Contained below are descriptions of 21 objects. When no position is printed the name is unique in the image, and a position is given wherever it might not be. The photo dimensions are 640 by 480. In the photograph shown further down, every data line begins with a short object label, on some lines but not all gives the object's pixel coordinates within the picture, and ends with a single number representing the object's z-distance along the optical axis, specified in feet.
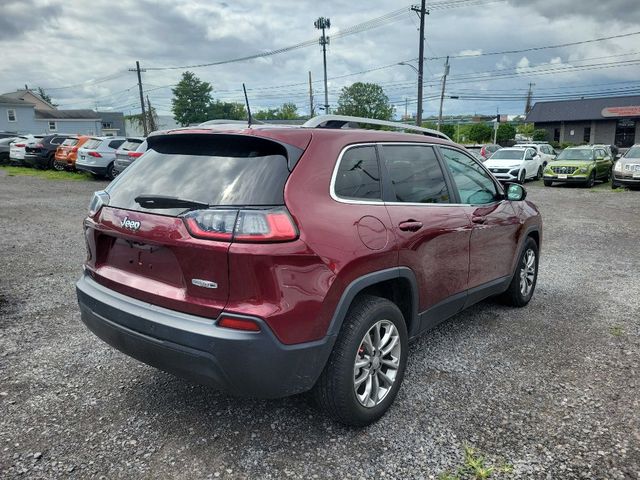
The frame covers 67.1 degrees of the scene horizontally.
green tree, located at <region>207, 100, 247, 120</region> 270.87
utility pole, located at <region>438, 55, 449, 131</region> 143.33
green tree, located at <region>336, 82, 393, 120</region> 270.26
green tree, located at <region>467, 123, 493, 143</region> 184.96
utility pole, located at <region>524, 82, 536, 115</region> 242.78
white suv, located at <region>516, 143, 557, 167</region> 73.15
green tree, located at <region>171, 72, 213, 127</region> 269.44
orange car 65.87
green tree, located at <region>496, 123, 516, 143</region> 175.83
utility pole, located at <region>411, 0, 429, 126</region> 91.86
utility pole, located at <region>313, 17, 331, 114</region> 132.96
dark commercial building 153.17
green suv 59.93
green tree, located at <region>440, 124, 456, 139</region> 199.92
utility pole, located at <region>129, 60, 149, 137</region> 159.20
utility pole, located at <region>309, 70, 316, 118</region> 189.44
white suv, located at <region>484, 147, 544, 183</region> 64.59
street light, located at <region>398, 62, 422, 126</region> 91.66
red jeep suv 7.64
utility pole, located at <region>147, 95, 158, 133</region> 194.34
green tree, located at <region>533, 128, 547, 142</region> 164.45
